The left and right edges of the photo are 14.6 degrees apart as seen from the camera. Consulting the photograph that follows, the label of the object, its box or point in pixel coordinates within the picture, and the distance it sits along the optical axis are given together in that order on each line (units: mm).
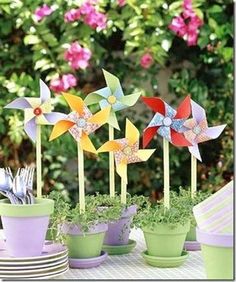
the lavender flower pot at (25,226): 1960
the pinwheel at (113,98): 2186
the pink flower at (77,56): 4046
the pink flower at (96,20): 4055
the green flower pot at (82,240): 2078
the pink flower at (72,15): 4036
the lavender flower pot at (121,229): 2209
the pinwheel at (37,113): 2123
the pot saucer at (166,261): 2093
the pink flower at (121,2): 4075
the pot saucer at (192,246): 2270
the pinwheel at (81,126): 2090
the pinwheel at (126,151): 2124
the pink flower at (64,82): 4075
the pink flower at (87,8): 4027
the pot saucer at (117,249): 2221
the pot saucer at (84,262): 2086
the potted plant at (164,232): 2087
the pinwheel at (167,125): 2099
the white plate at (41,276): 1946
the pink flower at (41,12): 4057
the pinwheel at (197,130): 2156
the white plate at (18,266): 1949
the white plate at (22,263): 1949
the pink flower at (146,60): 4121
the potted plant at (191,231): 2232
